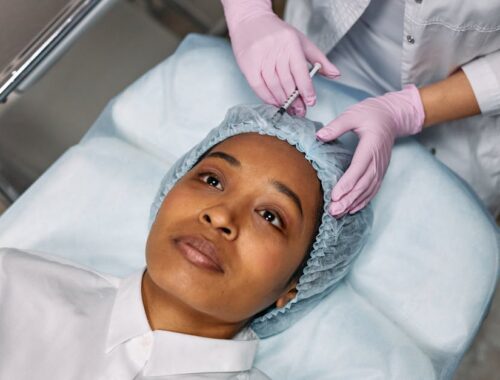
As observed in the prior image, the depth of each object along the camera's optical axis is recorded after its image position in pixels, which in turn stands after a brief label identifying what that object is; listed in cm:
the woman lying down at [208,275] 108
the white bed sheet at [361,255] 131
